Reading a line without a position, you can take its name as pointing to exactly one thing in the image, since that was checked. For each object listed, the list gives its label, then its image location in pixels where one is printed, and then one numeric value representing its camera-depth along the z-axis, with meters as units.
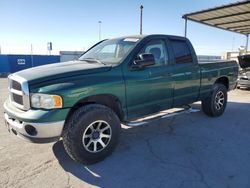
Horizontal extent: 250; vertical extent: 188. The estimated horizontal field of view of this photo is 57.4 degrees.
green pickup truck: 3.06
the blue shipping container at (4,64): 20.30
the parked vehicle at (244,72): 10.81
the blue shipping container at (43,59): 21.61
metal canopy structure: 11.63
